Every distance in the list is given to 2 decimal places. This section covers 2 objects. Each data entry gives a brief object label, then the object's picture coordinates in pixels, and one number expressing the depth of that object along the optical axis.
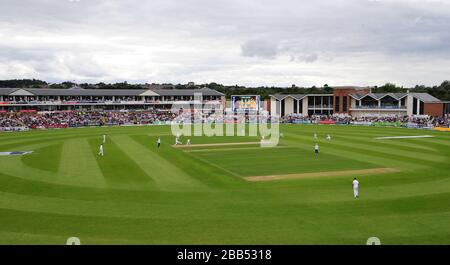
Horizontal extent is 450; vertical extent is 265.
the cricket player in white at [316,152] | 40.44
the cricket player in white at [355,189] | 22.90
